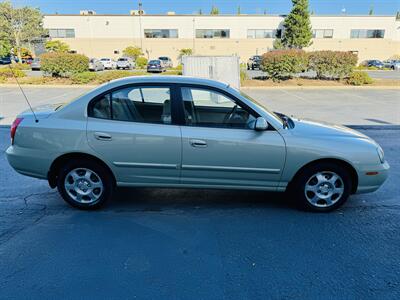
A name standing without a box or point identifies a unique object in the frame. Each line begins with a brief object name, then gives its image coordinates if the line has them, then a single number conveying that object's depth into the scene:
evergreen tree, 44.09
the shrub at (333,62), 20.23
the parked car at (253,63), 39.67
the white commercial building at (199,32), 49.34
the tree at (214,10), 85.69
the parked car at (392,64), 43.30
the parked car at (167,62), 40.91
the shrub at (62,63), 20.23
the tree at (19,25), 43.81
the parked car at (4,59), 50.51
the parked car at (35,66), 33.99
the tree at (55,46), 46.46
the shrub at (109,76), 20.12
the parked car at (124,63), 39.78
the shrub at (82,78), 20.00
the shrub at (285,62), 20.08
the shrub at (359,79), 19.75
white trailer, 13.88
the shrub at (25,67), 33.50
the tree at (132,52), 46.61
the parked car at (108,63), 39.20
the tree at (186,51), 48.77
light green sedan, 3.58
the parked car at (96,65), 34.81
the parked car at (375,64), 44.69
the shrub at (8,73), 21.72
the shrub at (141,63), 39.66
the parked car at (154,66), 33.34
